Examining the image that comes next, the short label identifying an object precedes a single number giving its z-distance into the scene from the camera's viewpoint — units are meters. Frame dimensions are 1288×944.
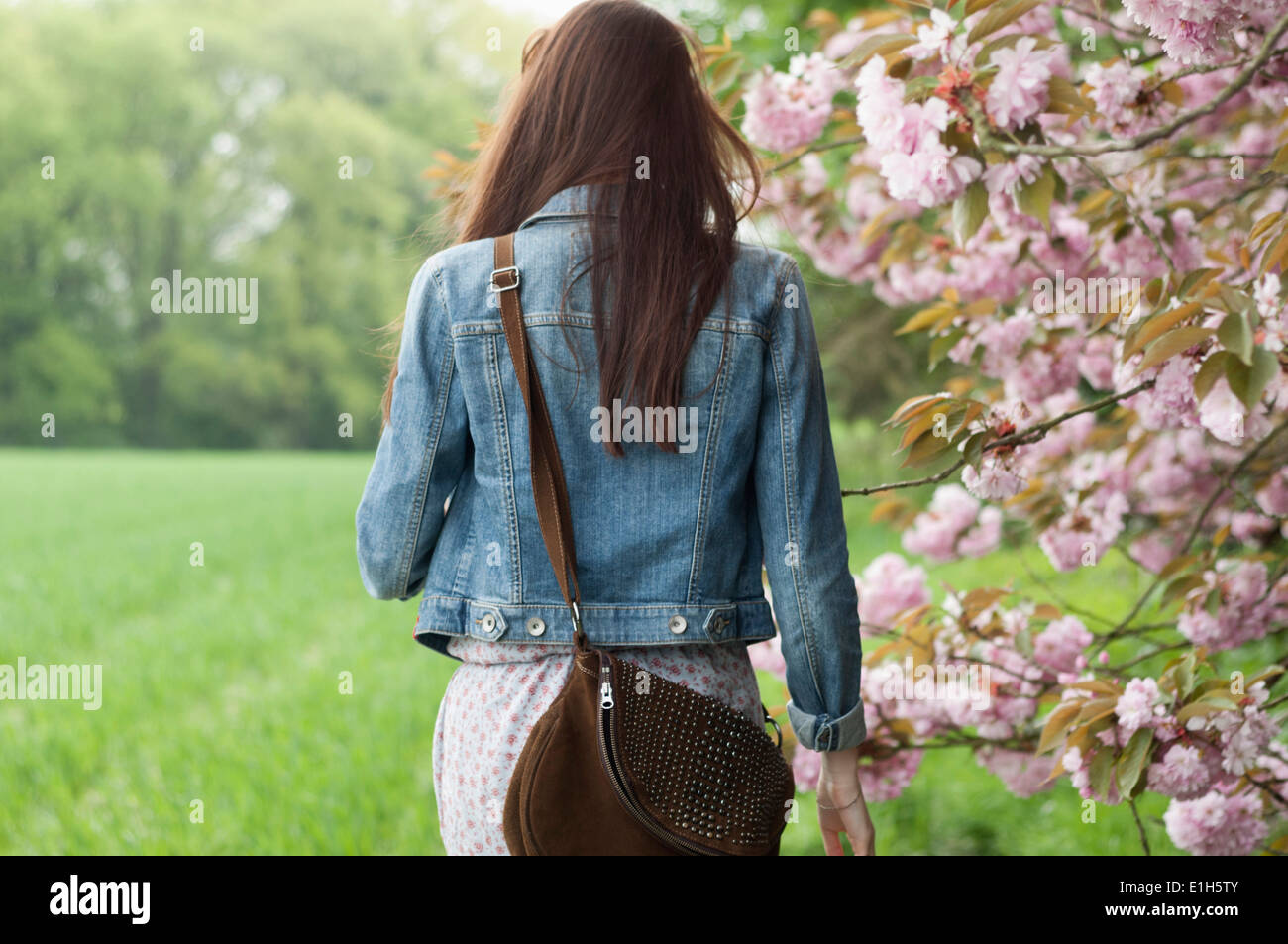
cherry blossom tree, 1.43
